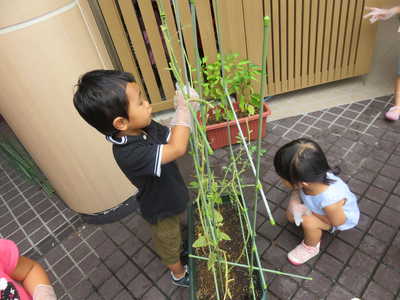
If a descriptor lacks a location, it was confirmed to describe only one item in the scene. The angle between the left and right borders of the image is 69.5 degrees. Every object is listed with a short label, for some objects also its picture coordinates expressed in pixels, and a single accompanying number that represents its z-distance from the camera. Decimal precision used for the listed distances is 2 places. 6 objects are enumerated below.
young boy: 1.28
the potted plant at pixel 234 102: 3.07
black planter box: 1.80
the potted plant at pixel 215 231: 1.17
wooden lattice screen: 3.08
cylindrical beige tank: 1.85
